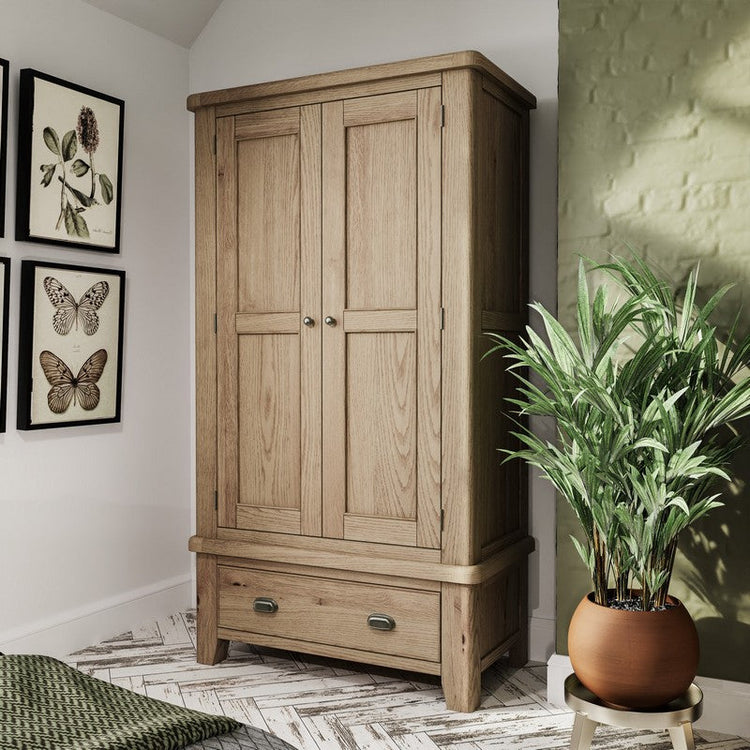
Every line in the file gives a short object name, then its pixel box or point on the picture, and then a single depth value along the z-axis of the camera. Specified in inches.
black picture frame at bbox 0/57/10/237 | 111.0
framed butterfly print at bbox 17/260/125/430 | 115.6
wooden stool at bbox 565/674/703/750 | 81.9
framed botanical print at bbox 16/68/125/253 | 114.6
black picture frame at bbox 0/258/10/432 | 112.4
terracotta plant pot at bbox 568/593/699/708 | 81.7
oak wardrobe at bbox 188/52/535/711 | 102.0
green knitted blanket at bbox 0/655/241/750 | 42.2
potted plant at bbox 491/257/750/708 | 81.9
